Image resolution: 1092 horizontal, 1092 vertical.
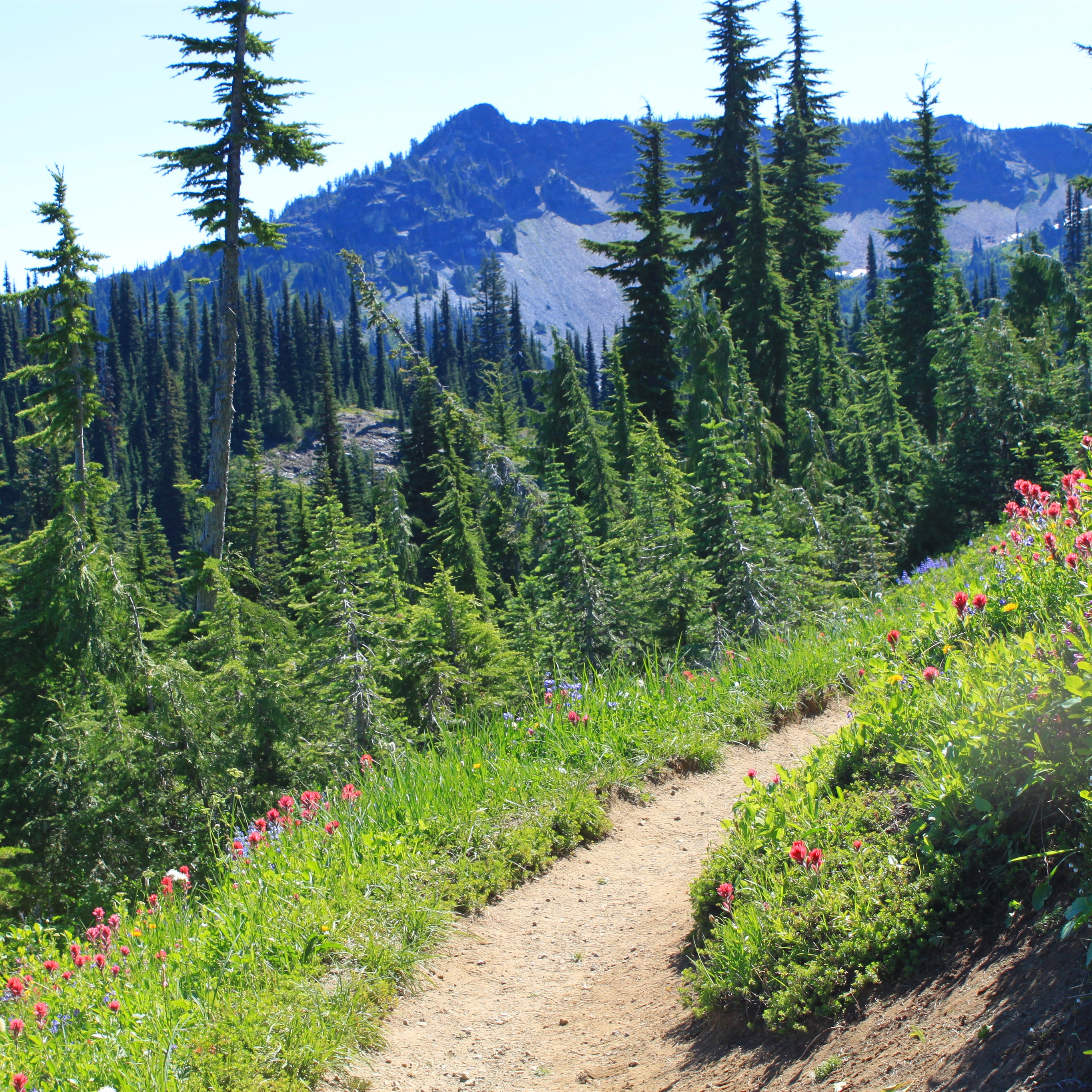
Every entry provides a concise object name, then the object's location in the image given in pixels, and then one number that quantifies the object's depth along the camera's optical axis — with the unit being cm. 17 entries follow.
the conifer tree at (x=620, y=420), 2322
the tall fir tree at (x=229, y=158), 1570
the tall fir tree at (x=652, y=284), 2512
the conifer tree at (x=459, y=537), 2600
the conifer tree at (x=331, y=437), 6438
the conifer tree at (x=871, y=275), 4709
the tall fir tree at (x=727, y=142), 2625
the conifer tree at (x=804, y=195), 3028
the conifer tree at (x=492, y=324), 11600
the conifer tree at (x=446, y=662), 1228
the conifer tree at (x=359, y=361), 12875
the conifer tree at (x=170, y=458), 9375
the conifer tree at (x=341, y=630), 1138
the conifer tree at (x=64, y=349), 1688
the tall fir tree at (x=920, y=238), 3291
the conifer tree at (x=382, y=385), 13050
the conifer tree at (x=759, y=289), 2209
